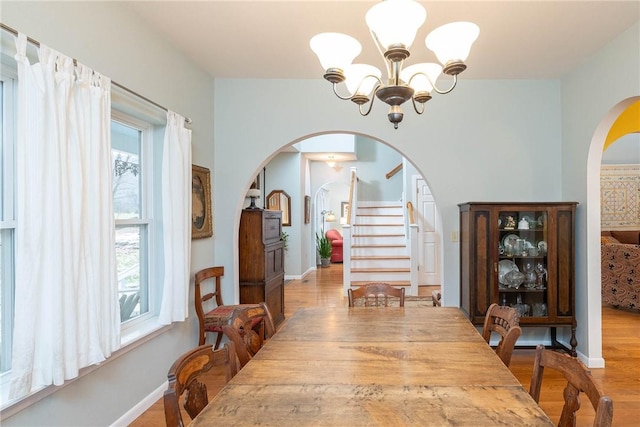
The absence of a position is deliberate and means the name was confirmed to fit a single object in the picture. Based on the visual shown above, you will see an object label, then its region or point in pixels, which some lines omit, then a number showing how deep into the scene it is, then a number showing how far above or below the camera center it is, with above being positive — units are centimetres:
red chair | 1045 -102
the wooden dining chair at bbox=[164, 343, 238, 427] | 100 -55
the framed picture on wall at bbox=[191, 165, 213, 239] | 326 +10
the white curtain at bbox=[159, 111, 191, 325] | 266 -7
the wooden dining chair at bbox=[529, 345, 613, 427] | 93 -54
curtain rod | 150 +78
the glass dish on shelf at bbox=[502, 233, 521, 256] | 345 -29
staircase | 627 -62
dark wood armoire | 418 -51
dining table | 113 -64
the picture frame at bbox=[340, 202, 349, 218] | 1194 +17
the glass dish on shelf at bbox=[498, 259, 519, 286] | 344 -52
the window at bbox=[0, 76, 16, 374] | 163 -2
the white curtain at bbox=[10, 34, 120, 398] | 154 -5
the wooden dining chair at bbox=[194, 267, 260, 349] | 316 -86
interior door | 669 -59
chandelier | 144 +74
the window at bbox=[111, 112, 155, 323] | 248 +3
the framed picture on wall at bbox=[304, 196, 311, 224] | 834 +11
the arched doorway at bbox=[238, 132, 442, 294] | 721 +52
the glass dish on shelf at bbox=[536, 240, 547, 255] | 339 -32
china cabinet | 331 -48
